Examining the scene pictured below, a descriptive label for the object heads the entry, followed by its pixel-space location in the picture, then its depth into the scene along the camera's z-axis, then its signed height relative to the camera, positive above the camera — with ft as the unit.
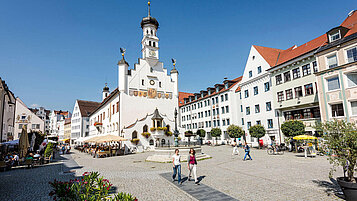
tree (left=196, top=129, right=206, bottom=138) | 169.46 -3.90
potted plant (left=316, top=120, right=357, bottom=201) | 21.32 -2.73
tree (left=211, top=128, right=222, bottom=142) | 148.15 -3.08
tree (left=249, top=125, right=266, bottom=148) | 103.35 -2.34
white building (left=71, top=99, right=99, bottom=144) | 232.53 +16.79
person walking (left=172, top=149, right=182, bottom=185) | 33.26 -5.28
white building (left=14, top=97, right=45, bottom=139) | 153.30 +11.26
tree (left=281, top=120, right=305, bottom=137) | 83.51 -1.16
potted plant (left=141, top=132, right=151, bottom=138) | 110.73 -2.09
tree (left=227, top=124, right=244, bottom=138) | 123.65 -2.93
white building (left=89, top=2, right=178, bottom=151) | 113.39 +18.66
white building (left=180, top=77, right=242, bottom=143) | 145.28 +15.47
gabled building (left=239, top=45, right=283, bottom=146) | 108.88 +18.88
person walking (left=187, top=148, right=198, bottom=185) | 32.78 -5.08
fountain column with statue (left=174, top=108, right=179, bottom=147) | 65.87 -1.75
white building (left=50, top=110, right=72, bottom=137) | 344.16 +19.95
